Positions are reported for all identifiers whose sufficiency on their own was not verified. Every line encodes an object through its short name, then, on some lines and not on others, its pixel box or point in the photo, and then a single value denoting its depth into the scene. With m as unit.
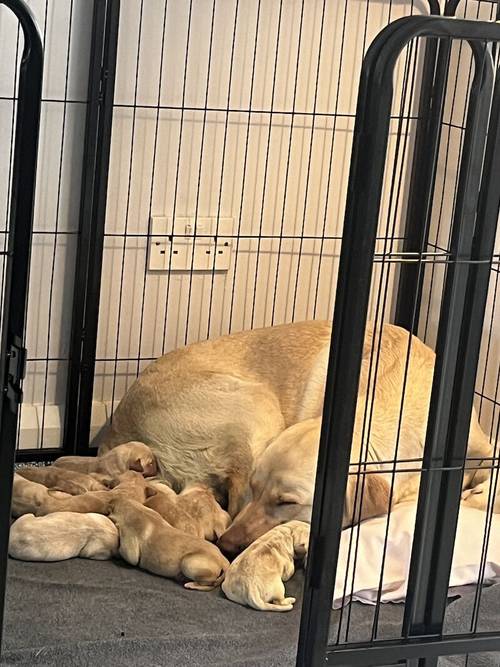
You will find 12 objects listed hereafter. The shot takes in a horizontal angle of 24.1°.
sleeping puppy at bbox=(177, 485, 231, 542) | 2.80
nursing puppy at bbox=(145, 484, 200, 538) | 2.75
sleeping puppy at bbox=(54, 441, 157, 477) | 2.99
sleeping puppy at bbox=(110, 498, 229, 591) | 2.58
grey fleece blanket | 2.29
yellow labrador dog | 2.97
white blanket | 2.54
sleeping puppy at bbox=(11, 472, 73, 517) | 2.78
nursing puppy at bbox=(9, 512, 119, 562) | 2.63
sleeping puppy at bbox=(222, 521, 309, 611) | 2.48
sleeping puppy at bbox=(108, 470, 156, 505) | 2.82
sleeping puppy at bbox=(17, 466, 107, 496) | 2.91
